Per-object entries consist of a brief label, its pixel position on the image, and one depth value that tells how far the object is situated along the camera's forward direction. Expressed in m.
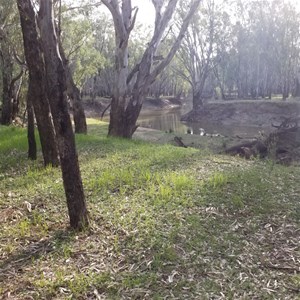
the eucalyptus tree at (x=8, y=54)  18.50
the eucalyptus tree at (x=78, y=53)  15.58
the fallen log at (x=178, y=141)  17.24
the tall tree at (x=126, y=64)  13.07
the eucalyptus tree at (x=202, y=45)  42.16
